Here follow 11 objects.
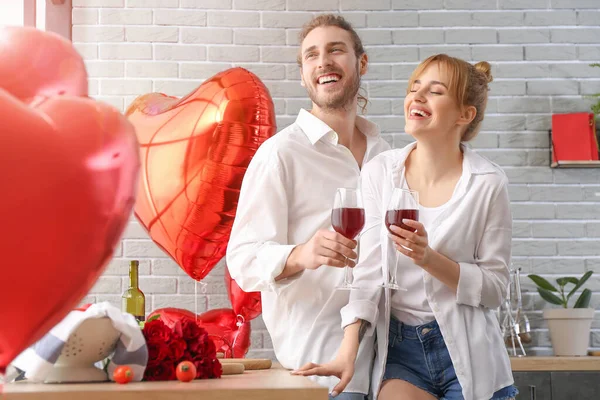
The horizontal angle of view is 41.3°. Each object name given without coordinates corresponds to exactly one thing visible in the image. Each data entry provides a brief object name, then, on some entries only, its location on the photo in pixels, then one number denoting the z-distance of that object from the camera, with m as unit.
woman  1.97
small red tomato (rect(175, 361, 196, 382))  1.53
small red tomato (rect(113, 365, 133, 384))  1.47
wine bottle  3.12
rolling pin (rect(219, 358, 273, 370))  1.95
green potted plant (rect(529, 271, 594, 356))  3.48
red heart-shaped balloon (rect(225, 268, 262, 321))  3.16
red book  3.67
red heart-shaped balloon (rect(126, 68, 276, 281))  2.95
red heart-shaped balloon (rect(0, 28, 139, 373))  0.95
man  2.21
